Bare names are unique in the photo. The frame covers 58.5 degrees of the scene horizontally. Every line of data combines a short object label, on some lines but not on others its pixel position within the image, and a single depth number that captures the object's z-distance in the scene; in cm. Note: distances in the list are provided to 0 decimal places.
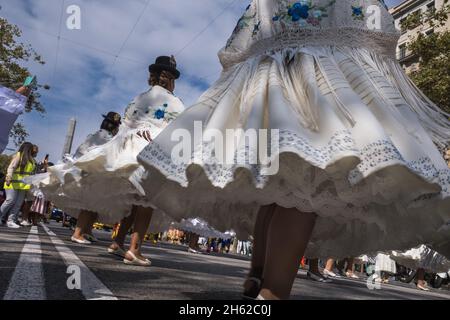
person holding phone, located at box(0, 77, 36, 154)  252
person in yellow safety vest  737
